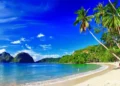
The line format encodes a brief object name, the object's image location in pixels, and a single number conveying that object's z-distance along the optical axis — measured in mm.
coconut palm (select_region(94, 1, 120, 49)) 9893
